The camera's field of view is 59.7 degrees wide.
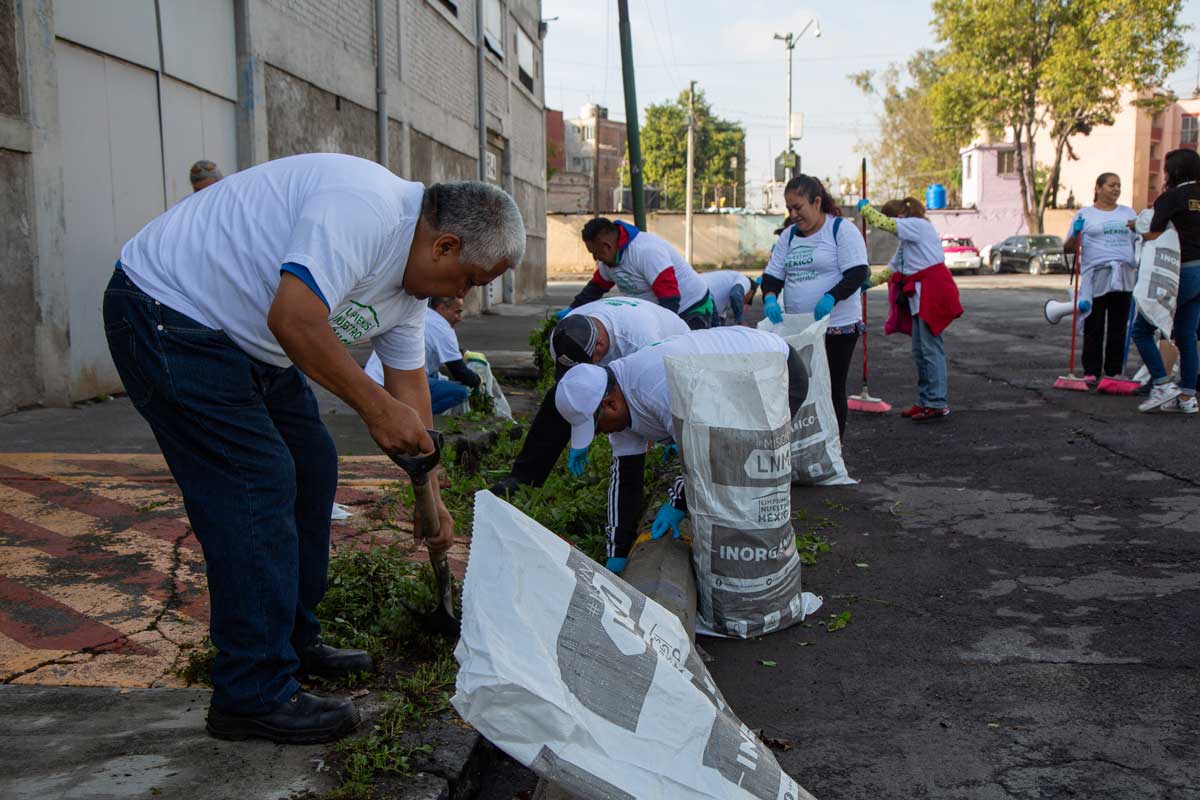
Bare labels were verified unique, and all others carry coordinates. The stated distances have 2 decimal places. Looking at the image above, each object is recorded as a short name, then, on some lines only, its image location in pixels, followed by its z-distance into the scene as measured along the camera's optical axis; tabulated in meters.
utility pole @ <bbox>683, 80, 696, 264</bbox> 39.47
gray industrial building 6.38
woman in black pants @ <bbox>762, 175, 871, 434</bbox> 6.46
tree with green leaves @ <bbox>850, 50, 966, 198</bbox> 59.56
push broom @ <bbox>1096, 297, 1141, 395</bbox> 8.63
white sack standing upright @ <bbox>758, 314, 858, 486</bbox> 5.62
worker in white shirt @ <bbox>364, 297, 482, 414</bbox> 6.62
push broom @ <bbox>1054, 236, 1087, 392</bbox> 8.95
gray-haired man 2.30
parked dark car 33.06
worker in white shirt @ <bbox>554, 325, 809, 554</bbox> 3.90
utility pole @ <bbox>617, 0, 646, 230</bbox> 12.67
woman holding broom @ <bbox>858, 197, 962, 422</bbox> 7.66
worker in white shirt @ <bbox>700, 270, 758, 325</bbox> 9.64
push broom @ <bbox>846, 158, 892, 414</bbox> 8.43
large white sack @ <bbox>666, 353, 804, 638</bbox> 3.57
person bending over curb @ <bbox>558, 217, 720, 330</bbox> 6.56
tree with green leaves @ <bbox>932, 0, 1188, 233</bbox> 34.31
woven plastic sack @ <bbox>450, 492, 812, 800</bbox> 1.95
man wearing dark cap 4.18
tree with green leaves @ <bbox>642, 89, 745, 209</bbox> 65.94
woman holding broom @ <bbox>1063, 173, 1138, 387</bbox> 8.53
